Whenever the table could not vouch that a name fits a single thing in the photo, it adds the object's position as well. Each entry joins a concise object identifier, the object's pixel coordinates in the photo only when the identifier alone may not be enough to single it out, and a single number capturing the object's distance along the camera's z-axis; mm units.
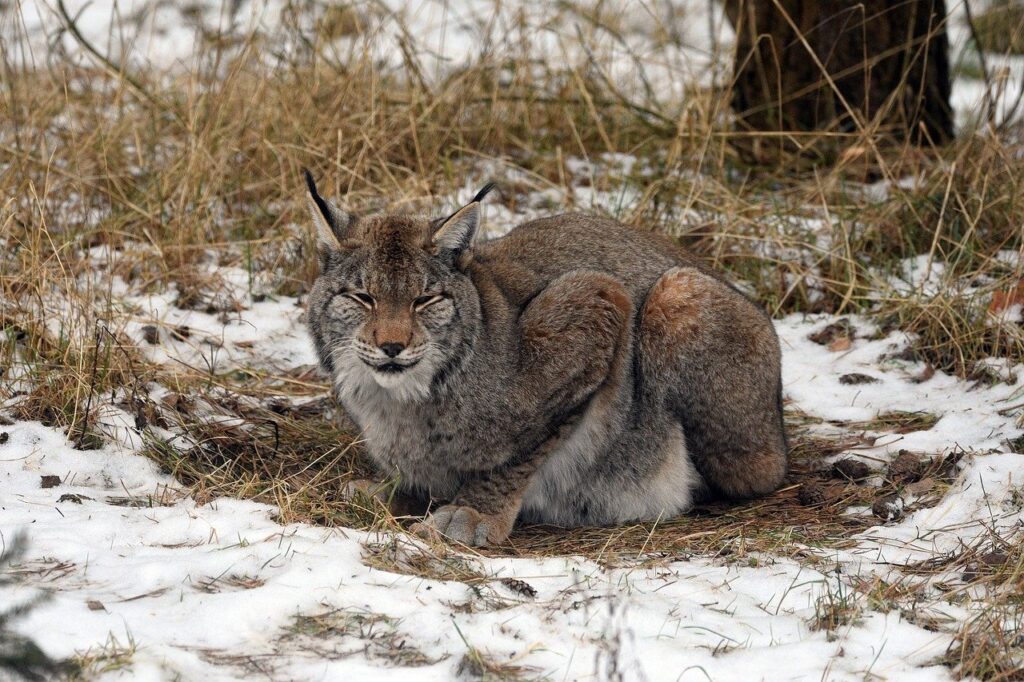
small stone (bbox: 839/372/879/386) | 12581
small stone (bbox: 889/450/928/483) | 10562
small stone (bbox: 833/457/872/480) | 10805
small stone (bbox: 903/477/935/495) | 10211
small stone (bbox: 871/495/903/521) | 9914
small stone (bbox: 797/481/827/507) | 10423
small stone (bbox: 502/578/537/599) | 7859
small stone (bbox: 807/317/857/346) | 13391
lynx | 9523
